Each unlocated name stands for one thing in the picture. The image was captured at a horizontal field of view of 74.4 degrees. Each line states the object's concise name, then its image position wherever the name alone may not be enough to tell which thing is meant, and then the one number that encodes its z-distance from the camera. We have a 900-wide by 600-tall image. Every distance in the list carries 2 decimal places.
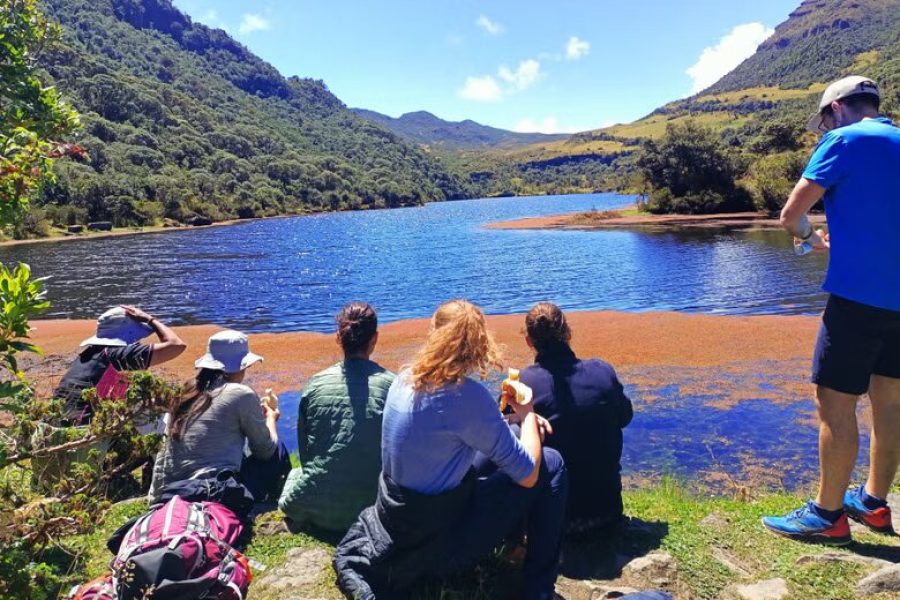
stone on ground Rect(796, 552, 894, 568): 3.75
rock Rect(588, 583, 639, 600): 3.43
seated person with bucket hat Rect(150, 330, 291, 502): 4.39
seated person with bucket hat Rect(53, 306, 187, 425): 5.07
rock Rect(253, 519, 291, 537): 4.53
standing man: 3.66
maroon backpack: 3.03
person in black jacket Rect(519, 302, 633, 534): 4.16
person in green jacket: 4.26
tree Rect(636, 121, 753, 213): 58.19
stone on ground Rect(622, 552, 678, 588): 3.75
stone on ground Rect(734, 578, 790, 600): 3.54
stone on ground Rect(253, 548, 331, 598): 3.70
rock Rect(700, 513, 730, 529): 4.52
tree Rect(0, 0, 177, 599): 2.17
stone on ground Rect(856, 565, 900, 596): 3.40
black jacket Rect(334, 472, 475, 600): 3.18
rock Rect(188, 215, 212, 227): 84.44
